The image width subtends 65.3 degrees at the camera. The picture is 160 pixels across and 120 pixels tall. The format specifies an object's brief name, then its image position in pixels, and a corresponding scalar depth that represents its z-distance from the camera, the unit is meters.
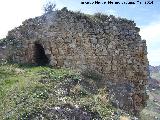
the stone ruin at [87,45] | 4.93
